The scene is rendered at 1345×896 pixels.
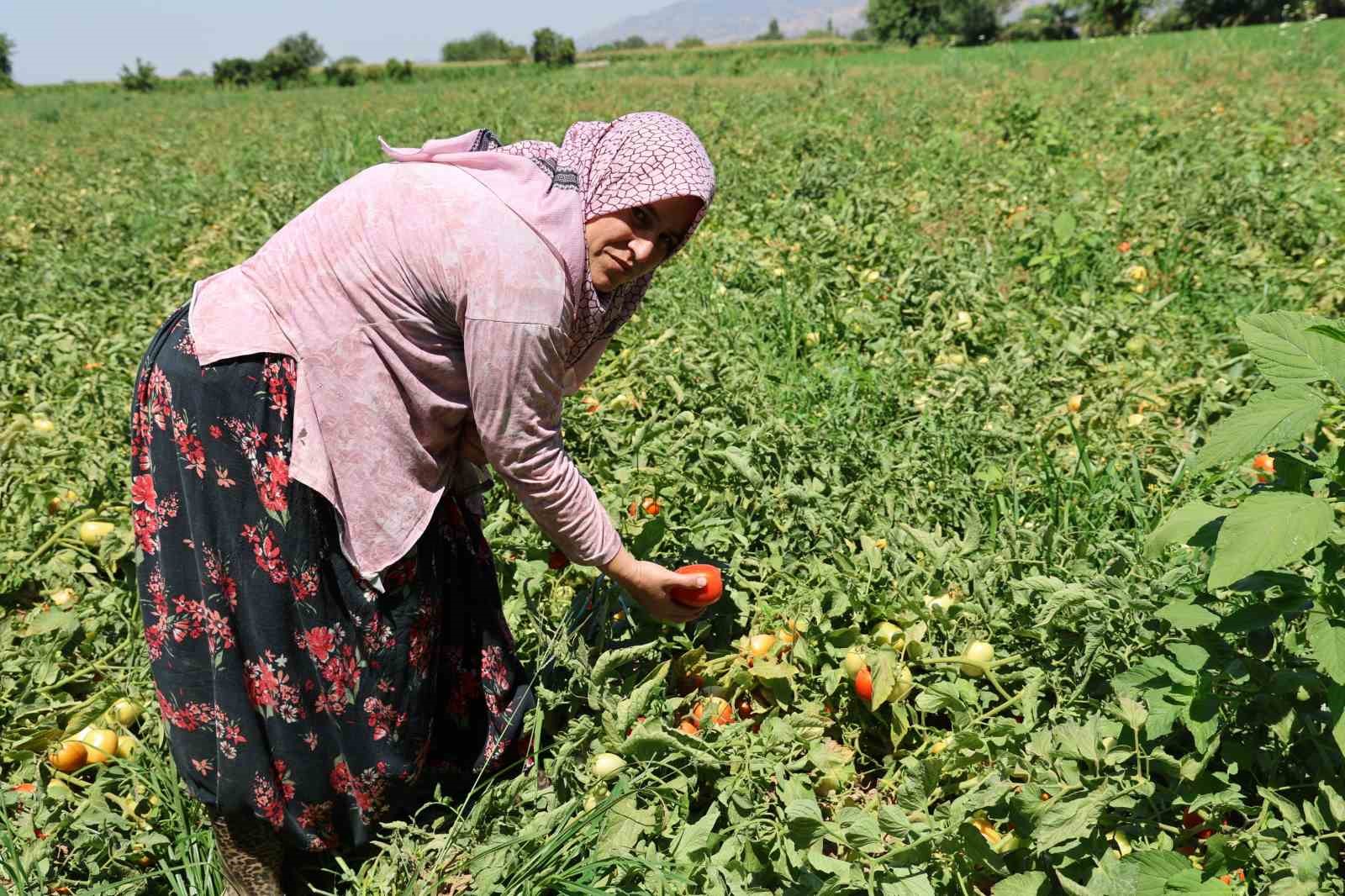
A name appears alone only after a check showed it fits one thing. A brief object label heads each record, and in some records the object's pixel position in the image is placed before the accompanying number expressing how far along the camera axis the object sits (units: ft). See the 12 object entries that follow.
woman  4.70
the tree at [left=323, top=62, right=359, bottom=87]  113.39
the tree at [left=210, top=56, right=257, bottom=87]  128.57
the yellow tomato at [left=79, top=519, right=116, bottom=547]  8.43
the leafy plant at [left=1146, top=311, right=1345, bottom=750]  3.64
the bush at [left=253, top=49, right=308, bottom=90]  124.16
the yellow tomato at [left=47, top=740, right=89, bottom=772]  6.41
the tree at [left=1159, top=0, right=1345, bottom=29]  108.99
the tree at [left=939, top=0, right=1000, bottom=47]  176.96
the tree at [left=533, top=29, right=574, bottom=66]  127.12
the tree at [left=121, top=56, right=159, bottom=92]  124.67
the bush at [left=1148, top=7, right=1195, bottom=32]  106.63
